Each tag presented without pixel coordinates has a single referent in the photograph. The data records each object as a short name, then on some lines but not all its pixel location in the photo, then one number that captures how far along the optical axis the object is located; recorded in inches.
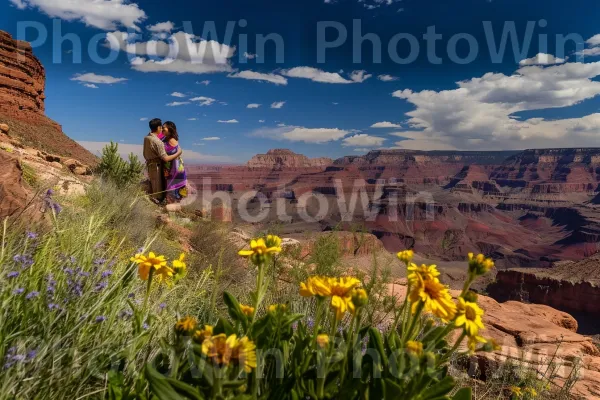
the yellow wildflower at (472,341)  46.4
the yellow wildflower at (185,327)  41.1
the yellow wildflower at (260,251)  49.8
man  338.0
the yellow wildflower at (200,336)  38.4
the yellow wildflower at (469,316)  46.1
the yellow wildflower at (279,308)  51.5
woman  354.0
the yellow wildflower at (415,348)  41.6
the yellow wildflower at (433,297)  47.3
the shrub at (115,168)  385.4
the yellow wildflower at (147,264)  55.6
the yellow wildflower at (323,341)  46.0
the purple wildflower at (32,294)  58.3
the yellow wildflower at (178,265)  58.9
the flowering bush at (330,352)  41.2
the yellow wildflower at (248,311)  54.9
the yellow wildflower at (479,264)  49.0
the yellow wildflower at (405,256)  58.4
